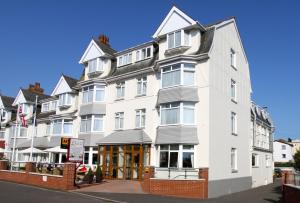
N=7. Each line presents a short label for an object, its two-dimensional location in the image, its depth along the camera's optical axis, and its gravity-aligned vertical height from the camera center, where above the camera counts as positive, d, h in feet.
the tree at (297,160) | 88.81 -7.42
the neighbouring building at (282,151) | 198.49 -9.43
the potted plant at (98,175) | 57.08 -9.62
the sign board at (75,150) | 51.25 -3.40
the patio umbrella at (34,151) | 80.29 -5.93
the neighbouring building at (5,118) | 109.54 +7.01
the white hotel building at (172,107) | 52.99 +7.84
